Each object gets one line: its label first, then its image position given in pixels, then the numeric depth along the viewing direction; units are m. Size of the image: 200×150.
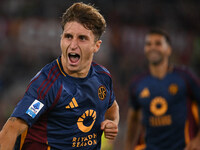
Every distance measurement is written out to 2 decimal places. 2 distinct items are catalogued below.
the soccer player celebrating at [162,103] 11.42
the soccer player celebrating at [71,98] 6.13
